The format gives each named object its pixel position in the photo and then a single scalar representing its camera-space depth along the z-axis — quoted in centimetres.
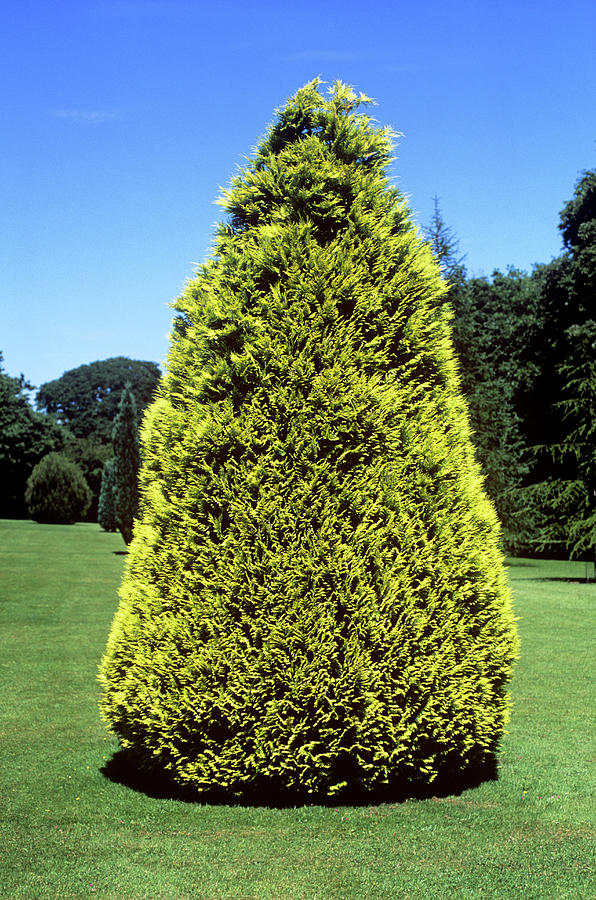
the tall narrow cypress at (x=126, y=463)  3619
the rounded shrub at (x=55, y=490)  5322
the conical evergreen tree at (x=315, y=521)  534
